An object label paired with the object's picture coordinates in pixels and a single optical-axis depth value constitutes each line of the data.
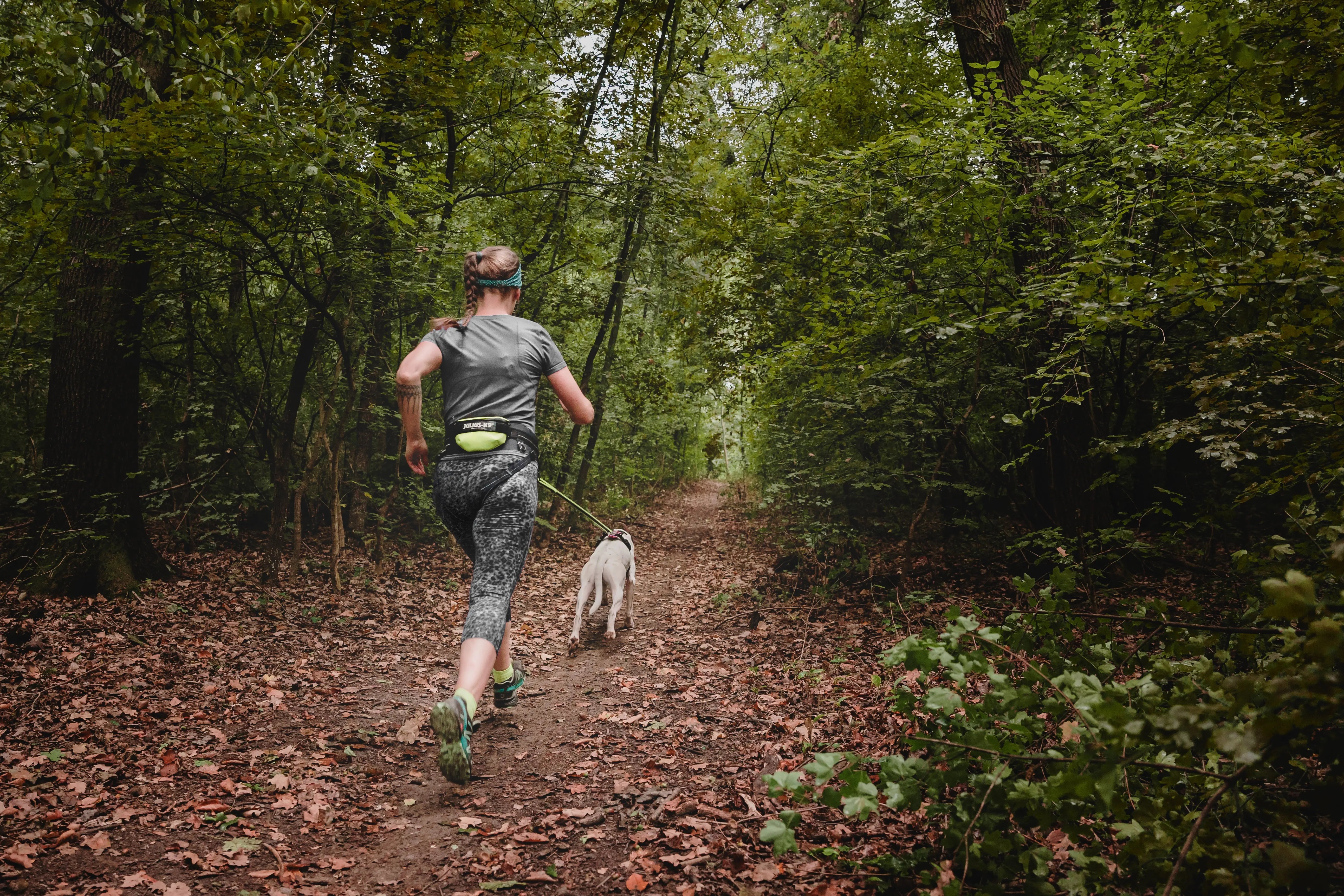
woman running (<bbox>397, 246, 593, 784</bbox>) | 3.47
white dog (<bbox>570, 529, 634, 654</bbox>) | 6.29
